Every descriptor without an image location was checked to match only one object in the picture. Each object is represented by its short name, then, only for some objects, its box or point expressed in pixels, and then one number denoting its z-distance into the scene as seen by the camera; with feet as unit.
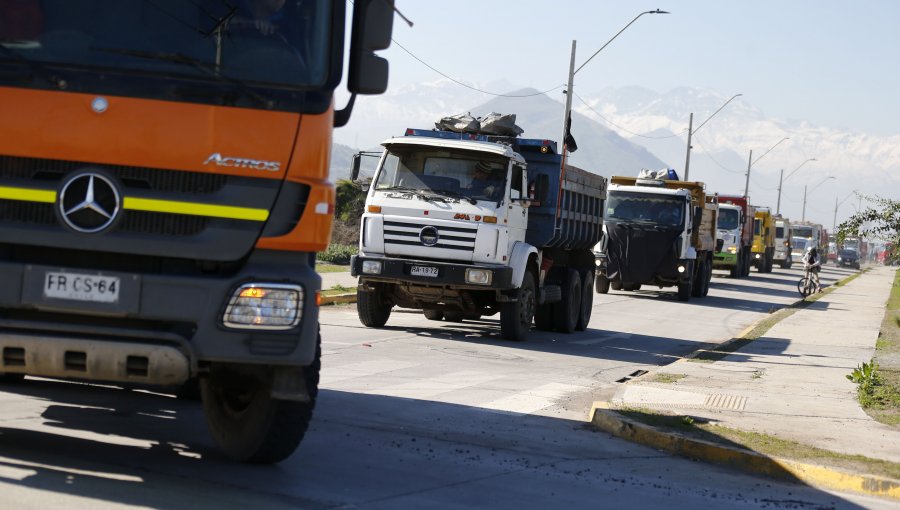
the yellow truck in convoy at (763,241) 197.77
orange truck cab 20.99
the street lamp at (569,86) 106.82
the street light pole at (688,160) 188.46
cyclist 130.52
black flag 66.28
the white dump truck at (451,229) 56.75
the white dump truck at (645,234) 101.50
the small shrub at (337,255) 119.24
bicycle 133.39
